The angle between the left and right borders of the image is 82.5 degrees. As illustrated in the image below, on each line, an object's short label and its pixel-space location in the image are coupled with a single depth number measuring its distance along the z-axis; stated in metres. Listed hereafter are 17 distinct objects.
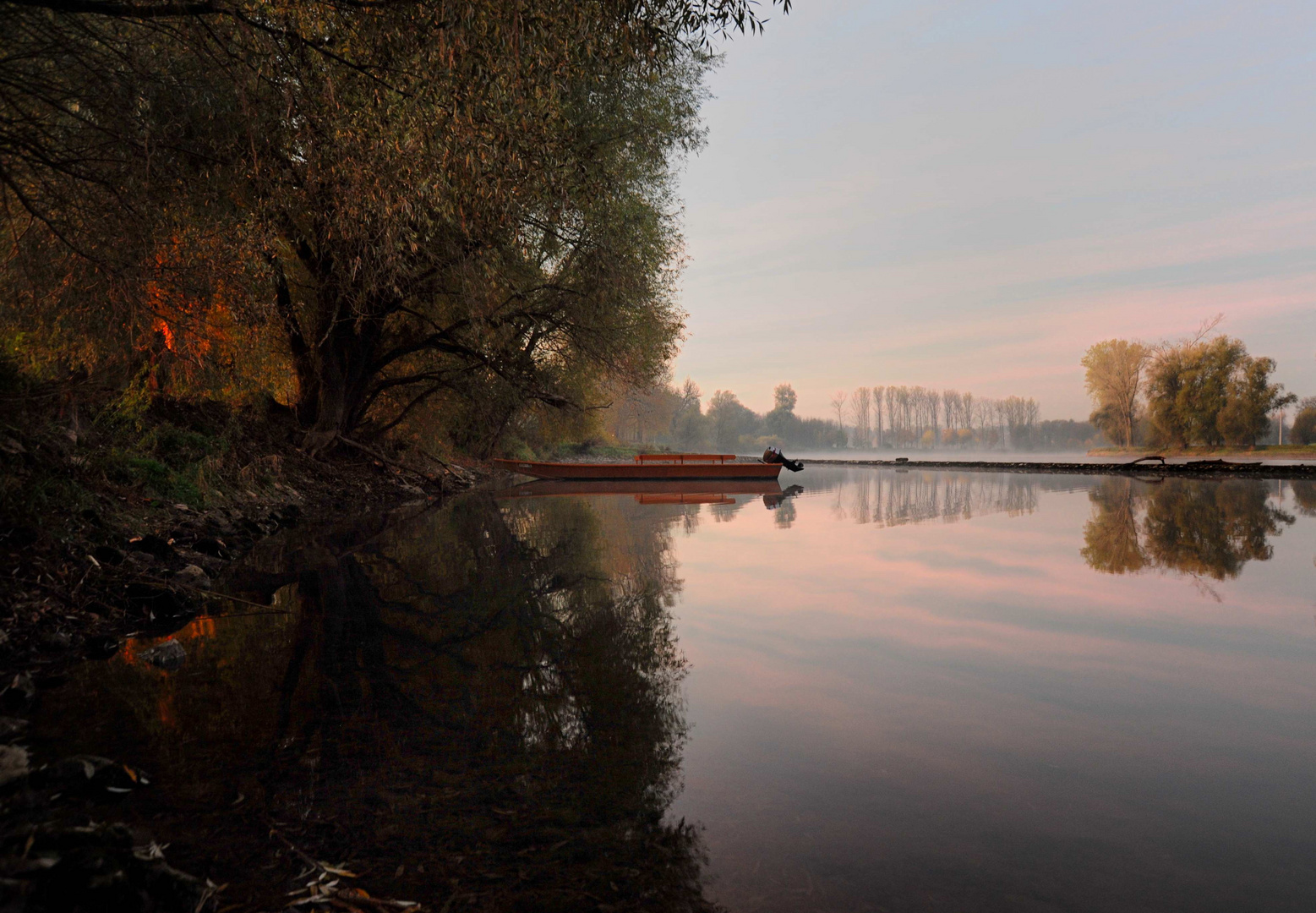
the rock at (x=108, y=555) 6.28
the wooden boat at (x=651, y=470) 31.63
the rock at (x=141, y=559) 6.41
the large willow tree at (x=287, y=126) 5.81
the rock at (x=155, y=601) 5.92
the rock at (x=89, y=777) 2.81
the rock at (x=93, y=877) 2.01
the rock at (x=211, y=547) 8.36
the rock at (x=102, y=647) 4.70
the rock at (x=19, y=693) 3.74
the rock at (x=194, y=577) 6.68
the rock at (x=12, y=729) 3.29
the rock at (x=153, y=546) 6.99
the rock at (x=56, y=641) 4.72
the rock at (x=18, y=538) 5.41
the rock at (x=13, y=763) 2.72
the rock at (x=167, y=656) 4.52
